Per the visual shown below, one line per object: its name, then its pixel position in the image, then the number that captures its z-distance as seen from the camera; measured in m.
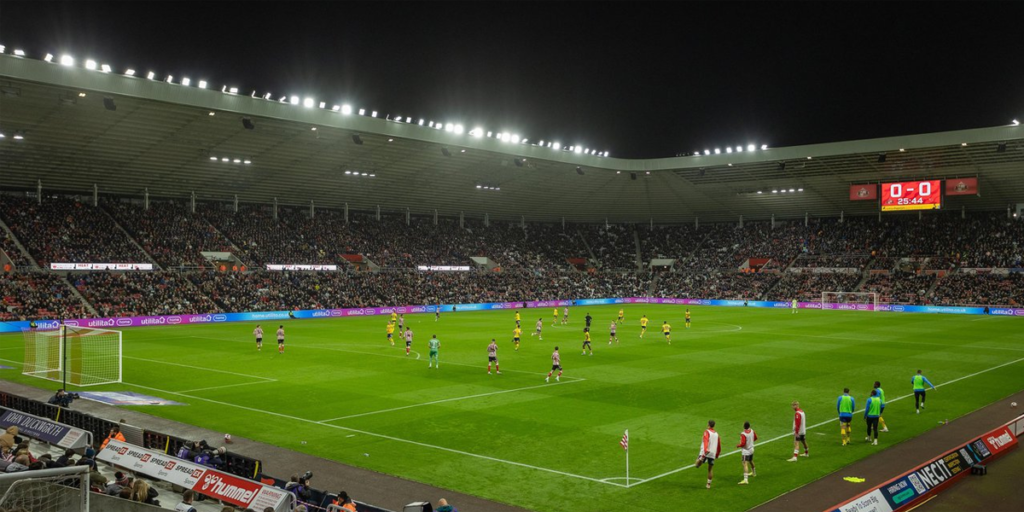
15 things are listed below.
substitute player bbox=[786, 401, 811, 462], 17.75
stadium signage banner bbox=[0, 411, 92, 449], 17.61
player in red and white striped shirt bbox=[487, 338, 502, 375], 30.45
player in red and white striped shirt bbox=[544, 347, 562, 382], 28.64
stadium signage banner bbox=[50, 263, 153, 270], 55.73
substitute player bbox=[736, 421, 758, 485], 15.98
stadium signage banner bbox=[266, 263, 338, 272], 69.28
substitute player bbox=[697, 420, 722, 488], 15.59
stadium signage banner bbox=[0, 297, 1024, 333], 50.23
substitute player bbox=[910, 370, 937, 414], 23.05
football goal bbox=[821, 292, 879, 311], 76.19
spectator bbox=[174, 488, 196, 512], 10.60
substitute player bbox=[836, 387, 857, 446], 19.11
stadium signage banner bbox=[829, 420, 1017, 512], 13.44
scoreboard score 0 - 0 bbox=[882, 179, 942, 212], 61.16
